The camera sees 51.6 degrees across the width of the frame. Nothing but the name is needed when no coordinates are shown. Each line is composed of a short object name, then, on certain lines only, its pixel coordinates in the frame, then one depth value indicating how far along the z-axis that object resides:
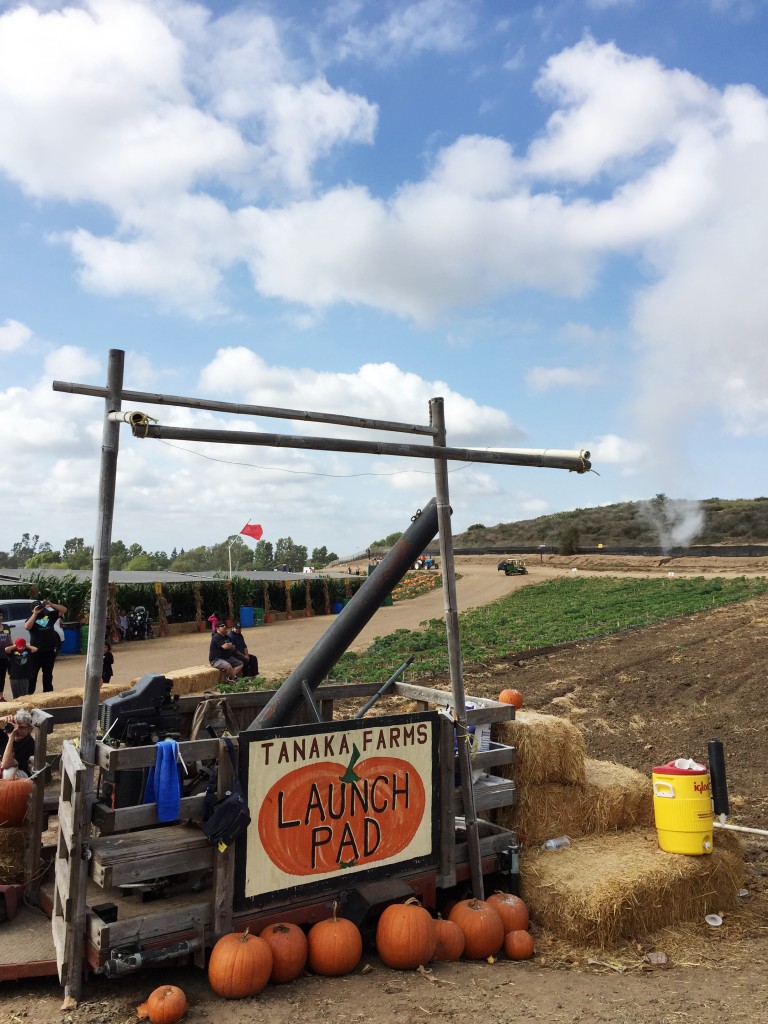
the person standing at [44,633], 14.84
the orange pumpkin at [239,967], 5.50
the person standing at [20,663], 15.06
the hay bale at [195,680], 17.41
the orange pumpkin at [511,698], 9.16
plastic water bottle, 7.88
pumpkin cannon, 5.63
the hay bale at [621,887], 6.80
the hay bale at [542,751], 7.97
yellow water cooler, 7.58
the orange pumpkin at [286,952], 5.78
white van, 22.44
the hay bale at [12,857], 6.74
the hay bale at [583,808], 7.97
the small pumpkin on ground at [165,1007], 5.11
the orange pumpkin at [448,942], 6.41
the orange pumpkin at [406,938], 6.10
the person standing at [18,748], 7.47
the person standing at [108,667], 17.09
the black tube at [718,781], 7.91
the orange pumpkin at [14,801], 6.69
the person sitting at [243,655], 16.58
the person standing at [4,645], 15.24
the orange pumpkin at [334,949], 5.93
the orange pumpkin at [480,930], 6.51
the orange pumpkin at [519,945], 6.57
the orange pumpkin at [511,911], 6.83
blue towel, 5.72
